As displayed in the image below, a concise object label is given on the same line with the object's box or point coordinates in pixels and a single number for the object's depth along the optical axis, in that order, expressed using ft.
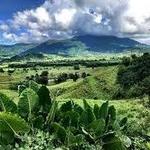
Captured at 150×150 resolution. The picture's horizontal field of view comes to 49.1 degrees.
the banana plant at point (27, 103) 11.23
